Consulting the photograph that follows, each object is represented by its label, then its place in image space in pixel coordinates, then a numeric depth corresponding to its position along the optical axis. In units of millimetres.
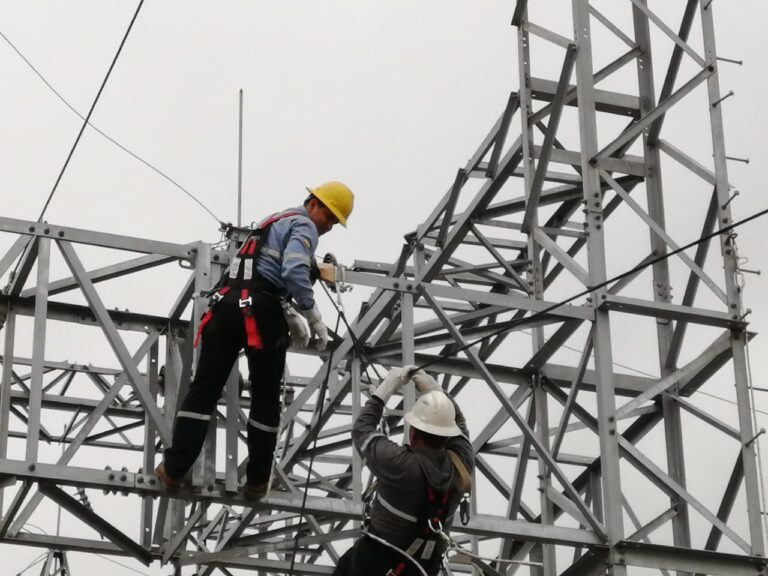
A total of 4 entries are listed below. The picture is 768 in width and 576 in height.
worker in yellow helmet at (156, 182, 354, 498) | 13125
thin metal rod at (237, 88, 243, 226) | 14891
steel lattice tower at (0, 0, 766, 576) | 13750
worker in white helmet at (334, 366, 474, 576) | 12188
